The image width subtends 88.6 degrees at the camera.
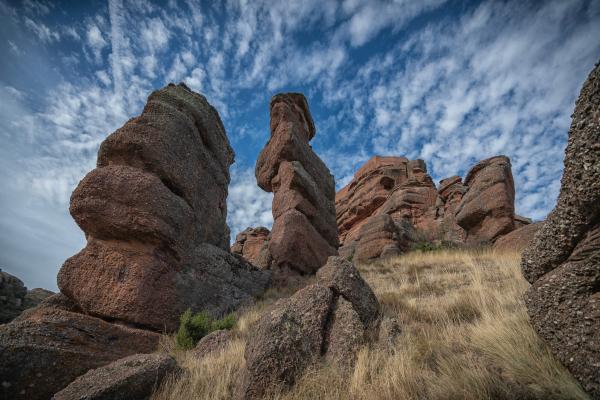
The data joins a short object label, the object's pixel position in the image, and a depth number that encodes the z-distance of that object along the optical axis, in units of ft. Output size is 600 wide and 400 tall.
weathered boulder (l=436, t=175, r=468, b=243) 65.76
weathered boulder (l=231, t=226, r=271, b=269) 101.76
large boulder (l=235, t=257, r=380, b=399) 11.50
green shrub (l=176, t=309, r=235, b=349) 19.90
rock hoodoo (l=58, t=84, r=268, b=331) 20.56
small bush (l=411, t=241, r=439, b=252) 53.36
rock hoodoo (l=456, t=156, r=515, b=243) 47.34
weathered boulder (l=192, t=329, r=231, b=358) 17.80
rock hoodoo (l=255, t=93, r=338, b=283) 38.75
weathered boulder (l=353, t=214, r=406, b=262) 56.54
